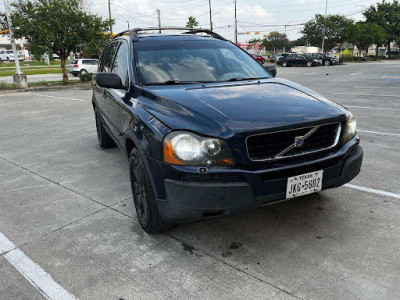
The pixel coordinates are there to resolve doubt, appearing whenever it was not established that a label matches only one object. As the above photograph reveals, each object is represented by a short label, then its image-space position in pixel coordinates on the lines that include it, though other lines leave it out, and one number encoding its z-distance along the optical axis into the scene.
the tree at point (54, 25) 17.56
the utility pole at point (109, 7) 45.75
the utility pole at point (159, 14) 65.46
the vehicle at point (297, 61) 36.00
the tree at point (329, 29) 55.41
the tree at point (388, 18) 61.56
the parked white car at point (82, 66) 27.70
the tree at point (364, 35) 52.84
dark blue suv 2.43
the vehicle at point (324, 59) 36.56
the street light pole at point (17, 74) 16.97
